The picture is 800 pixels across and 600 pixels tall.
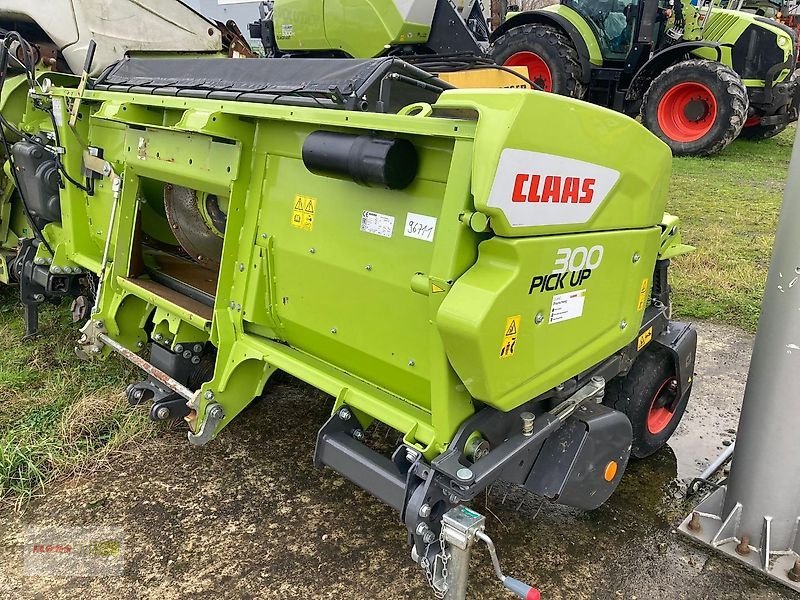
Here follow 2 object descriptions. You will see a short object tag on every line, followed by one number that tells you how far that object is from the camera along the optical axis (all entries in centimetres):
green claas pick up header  175
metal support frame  214
